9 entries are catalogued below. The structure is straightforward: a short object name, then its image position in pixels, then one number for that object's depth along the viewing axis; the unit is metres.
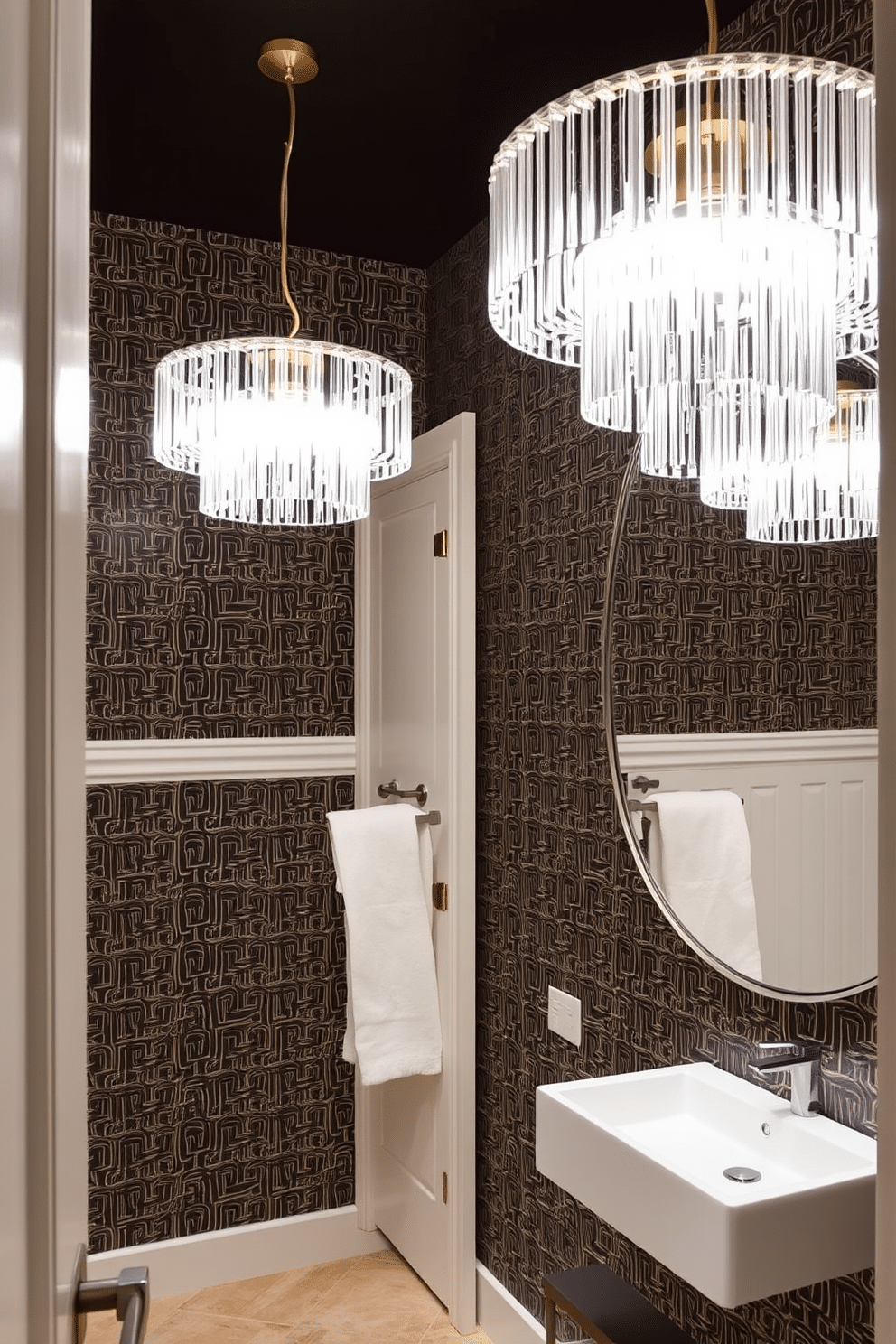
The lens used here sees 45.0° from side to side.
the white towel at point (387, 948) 2.82
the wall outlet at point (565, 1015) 2.39
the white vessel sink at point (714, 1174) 1.51
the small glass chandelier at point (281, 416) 1.94
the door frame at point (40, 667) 0.57
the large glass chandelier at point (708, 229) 1.08
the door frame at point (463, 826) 2.76
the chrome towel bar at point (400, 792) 2.93
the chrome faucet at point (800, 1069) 1.73
